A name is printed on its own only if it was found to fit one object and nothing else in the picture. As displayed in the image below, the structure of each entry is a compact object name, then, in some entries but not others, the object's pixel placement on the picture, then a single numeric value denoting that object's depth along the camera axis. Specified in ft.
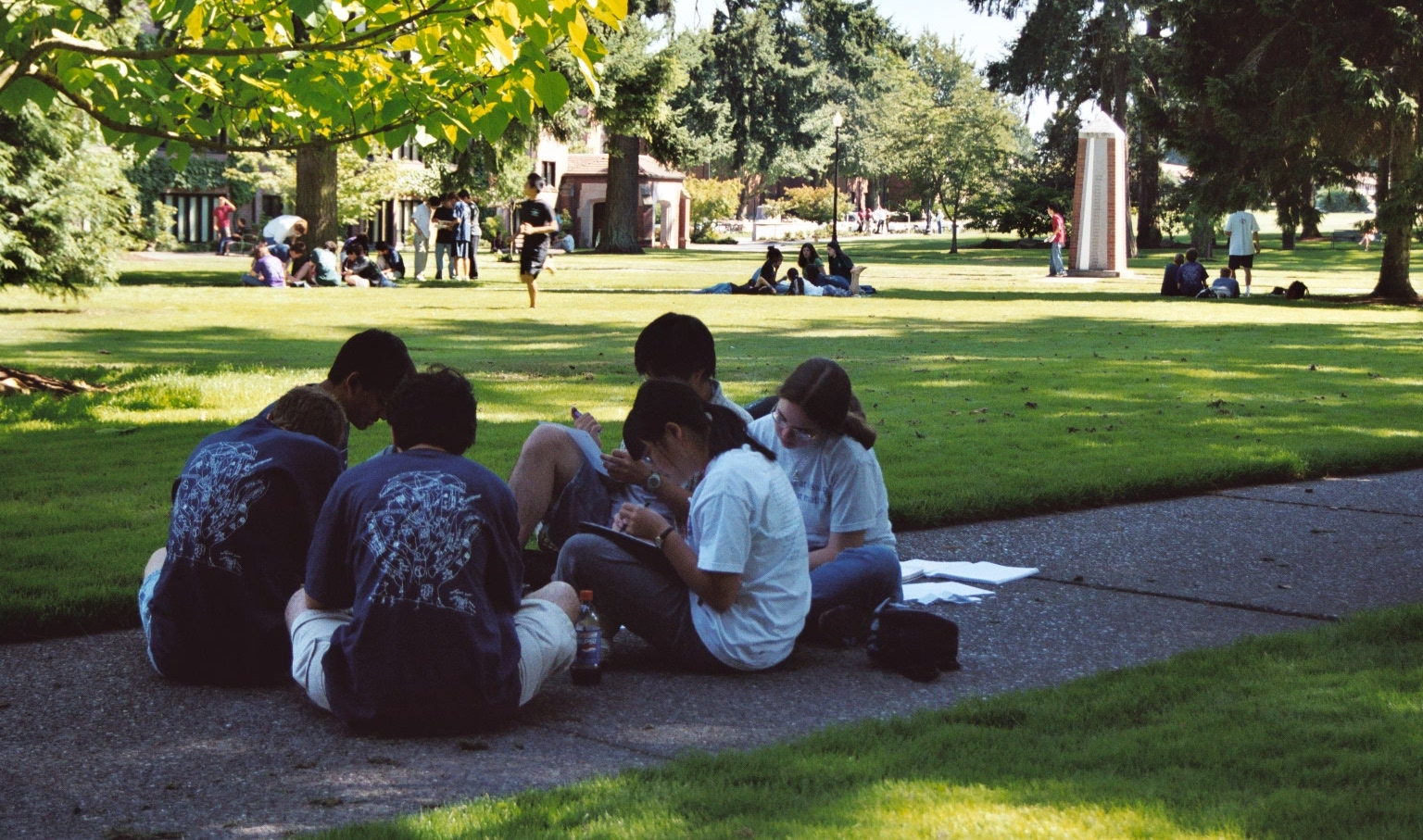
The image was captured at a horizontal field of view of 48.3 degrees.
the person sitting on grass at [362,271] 95.45
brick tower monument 117.70
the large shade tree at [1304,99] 85.97
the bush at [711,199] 255.09
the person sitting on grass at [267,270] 92.43
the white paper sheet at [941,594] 21.42
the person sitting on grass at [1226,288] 96.37
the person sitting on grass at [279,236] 106.32
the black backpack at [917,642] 17.60
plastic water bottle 17.19
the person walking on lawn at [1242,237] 95.96
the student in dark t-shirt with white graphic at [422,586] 14.80
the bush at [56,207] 65.57
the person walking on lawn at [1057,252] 124.26
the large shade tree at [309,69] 22.34
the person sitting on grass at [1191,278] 97.40
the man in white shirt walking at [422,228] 110.42
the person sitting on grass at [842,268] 93.86
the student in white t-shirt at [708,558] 16.70
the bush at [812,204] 327.47
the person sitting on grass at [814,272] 93.50
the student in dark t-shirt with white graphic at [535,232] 73.26
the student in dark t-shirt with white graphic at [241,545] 16.49
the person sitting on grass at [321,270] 94.63
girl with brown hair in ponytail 18.45
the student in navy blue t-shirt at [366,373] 18.15
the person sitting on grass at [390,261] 100.99
